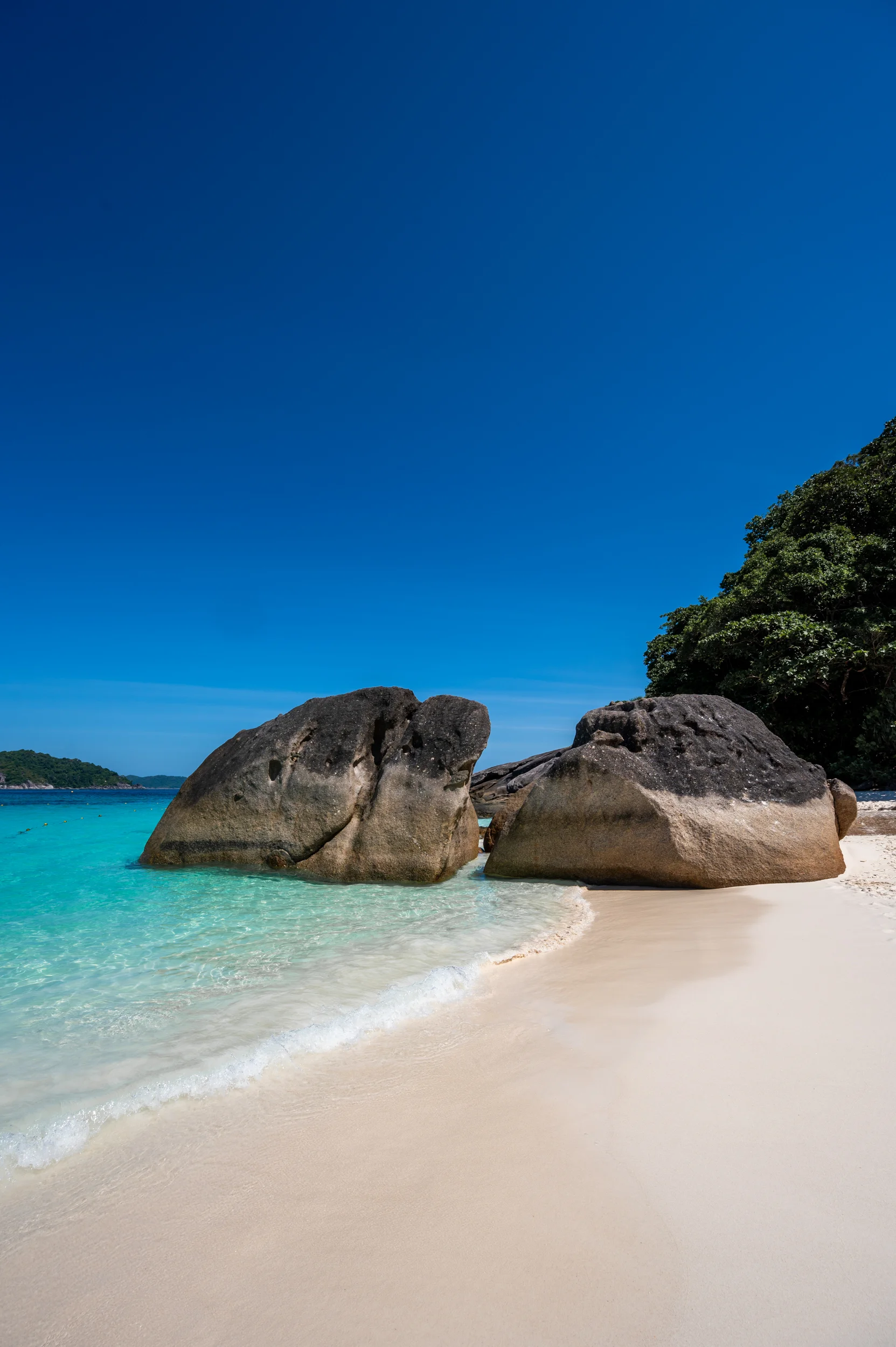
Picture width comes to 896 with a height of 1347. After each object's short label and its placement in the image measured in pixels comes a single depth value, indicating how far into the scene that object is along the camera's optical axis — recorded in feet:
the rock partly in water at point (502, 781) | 66.54
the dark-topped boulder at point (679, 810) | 22.74
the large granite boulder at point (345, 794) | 26.55
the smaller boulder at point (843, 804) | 27.14
